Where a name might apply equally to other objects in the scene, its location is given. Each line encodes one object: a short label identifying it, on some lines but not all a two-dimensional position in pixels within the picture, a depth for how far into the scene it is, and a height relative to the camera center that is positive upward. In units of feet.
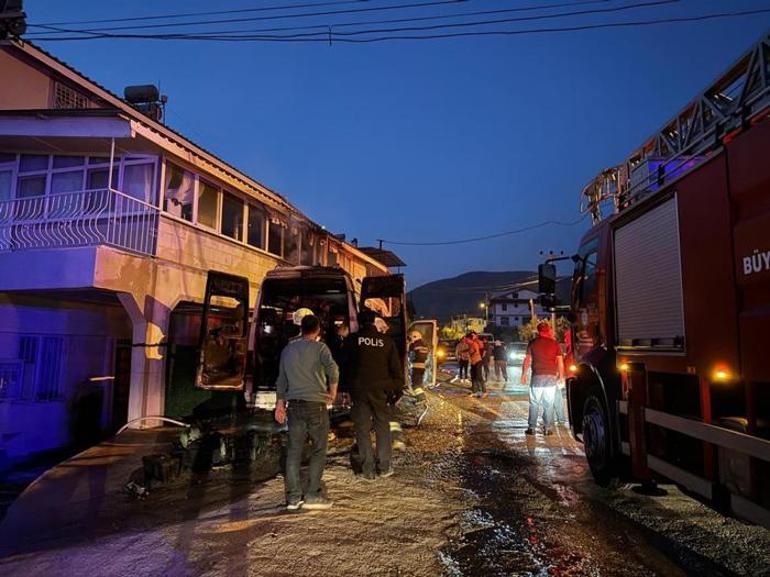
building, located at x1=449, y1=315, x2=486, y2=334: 253.65 +15.26
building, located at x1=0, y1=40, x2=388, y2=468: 31.58 +5.02
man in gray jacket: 15.69 -1.52
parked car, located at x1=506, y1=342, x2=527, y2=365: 103.95 +0.55
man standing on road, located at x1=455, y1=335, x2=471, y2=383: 54.33 -0.11
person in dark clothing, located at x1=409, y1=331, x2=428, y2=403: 39.29 -0.76
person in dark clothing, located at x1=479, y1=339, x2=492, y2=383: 66.17 -0.31
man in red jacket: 28.25 -0.76
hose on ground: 29.25 -4.09
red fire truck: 10.93 +1.21
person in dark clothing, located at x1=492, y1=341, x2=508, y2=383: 72.59 -0.86
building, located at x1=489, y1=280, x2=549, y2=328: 297.33 +25.64
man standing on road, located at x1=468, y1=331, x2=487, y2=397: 49.42 -1.32
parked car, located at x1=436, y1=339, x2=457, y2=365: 143.31 +0.83
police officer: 19.27 -1.10
